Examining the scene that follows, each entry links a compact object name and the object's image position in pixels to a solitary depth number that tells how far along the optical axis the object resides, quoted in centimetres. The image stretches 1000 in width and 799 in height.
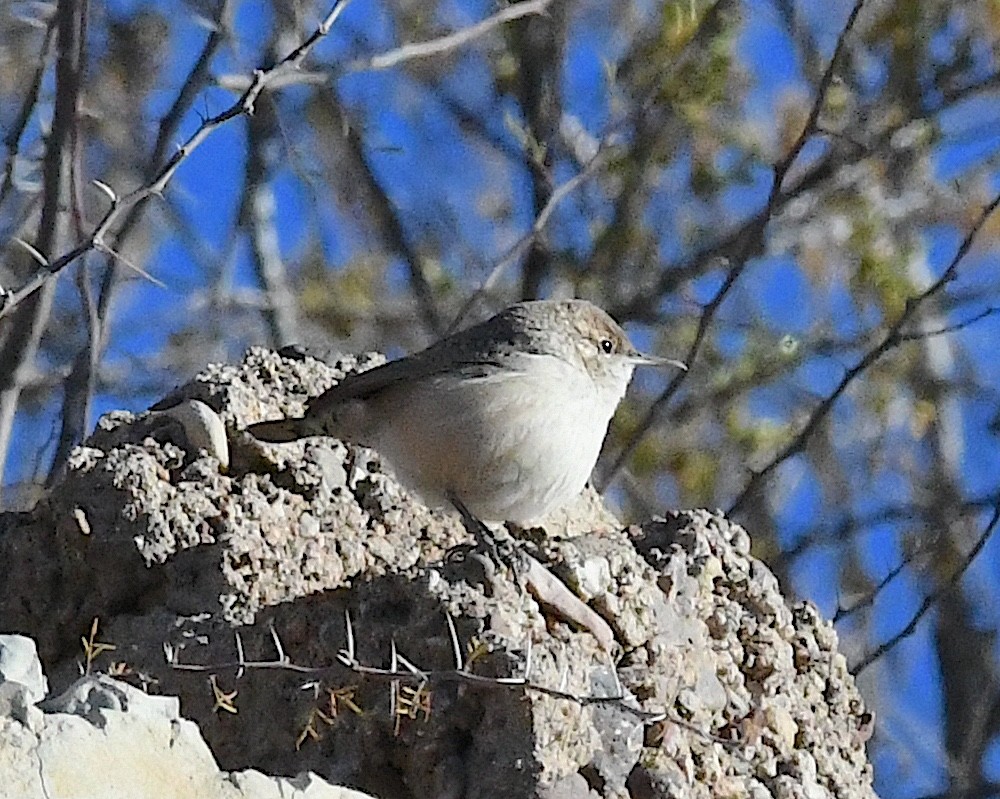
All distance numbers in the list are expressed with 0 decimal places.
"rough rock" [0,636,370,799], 498
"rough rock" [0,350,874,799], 698
